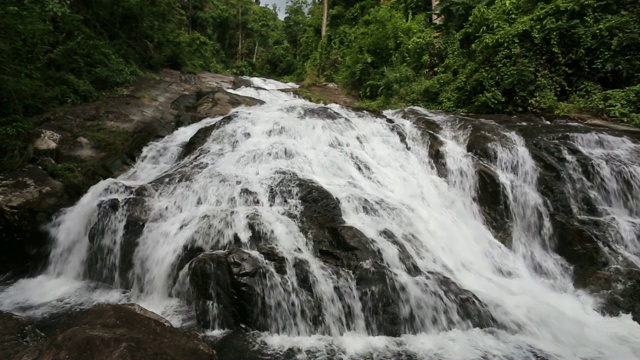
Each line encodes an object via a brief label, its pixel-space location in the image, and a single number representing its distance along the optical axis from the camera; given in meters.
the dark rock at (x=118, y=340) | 2.94
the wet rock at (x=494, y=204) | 7.66
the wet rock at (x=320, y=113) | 10.57
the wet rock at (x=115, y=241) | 6.37
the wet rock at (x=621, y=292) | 5.68
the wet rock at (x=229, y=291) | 5.10
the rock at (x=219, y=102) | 12.78
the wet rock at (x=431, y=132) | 8.98
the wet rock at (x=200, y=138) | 9.59
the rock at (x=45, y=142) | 8.64
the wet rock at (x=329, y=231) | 5.70
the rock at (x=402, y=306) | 5.19
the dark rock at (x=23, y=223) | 7.14
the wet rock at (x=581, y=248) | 6.50
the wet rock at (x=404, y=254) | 5.83
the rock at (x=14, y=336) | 3.26
